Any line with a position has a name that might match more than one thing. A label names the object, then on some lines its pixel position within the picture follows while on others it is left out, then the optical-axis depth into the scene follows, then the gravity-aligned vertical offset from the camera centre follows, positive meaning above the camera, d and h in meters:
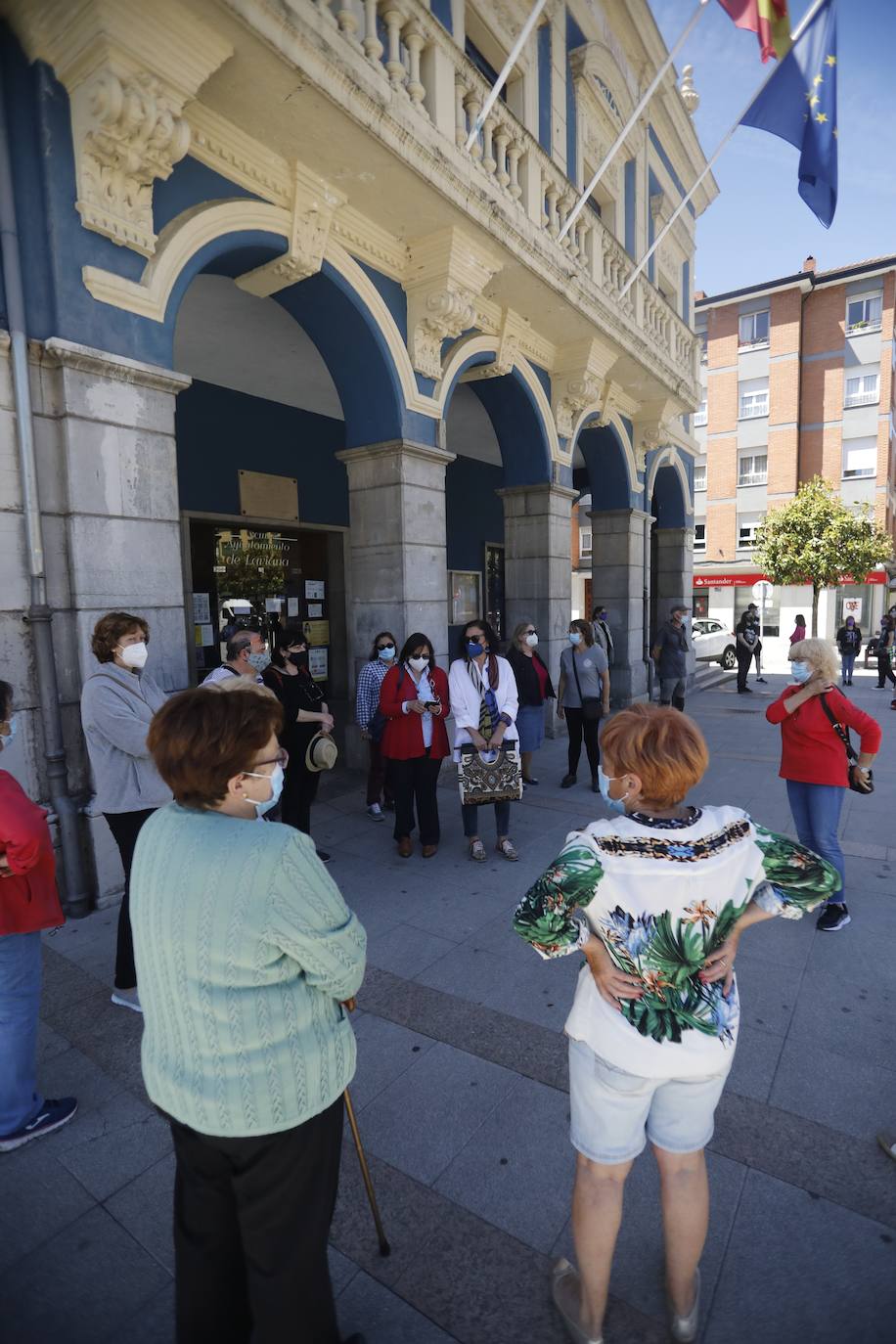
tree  23.91 +2.13
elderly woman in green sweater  1.43 -0.89
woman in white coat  5.43 -0.75
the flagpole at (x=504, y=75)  5.52 +4.56
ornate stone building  4.26 +3.00
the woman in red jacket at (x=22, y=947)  2.30 -1.23
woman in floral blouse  1.67 -0.86
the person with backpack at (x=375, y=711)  6.55 -0.97
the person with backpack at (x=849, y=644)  15.80 -1.00
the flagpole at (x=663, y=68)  6.46 +5.10
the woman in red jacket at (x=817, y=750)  4.14 -0.92
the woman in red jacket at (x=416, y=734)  5.45 -1.00
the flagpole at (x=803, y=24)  6.85 +5.87
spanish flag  6.52 +5.71
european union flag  7.09 +5.38
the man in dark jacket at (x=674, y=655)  11.50 -0.87
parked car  21.80 -1.42
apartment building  30.61 +8.93
